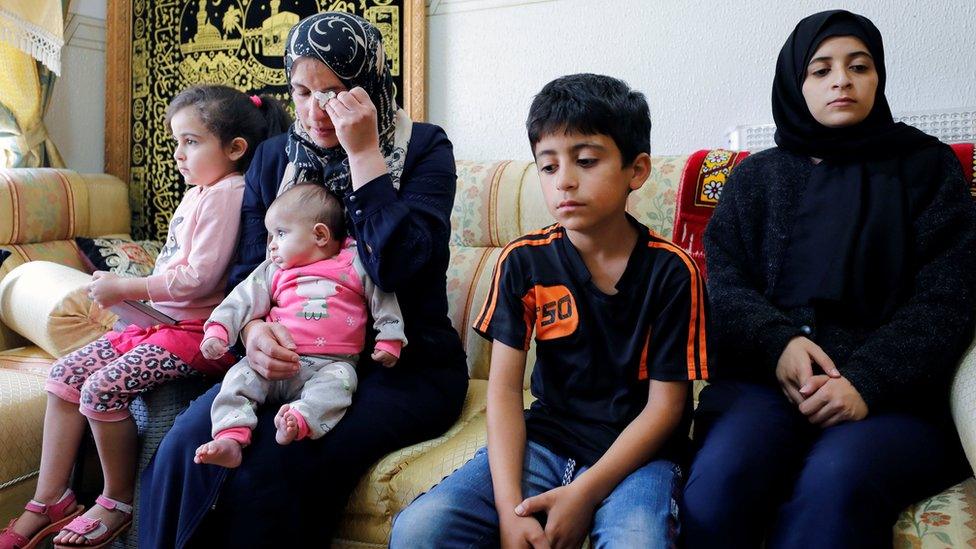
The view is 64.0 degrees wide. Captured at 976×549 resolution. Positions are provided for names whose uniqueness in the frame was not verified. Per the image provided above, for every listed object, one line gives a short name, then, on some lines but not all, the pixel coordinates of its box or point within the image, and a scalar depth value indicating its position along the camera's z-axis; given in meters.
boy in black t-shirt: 1.13
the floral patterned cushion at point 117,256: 2.28
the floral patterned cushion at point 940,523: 1.06
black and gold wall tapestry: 2.64
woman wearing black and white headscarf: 1.24
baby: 1.34
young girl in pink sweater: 1.48
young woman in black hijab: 1.11
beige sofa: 1.16
